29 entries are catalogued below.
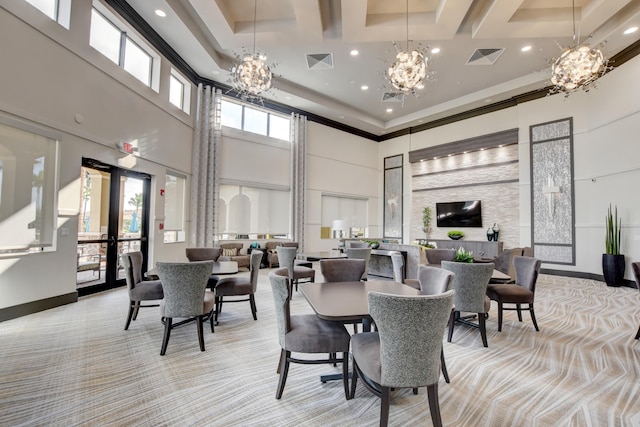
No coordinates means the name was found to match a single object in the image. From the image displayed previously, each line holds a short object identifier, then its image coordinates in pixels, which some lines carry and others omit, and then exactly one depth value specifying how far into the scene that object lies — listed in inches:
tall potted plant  264.1
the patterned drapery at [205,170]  313.0
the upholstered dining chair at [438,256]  209.2
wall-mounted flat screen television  396.6
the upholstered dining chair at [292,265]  199.8
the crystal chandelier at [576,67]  170.9
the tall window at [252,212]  351.3
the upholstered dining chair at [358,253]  208.2
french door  204.8
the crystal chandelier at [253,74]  183.9
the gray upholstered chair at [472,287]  131.0
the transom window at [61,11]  173.2
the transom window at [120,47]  203.0
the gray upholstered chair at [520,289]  147.7
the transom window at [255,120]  350.9
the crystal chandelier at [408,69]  172.4
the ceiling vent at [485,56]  280.5
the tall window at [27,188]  149.9
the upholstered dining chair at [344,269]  135.9
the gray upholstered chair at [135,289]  141.5
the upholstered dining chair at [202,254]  199.9
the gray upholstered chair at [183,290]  118.6
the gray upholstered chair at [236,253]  323.3
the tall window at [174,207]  285.0
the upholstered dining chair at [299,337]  86.5
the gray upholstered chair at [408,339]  63.6
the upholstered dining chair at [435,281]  95.7
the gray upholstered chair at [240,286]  157.8
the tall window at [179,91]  285.7
